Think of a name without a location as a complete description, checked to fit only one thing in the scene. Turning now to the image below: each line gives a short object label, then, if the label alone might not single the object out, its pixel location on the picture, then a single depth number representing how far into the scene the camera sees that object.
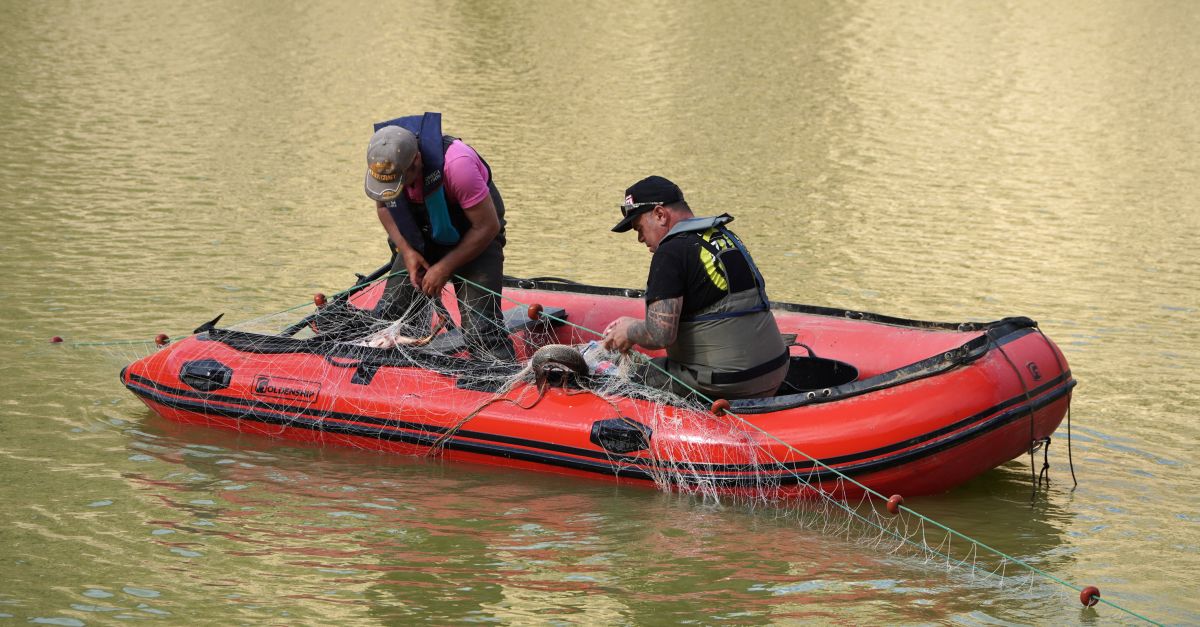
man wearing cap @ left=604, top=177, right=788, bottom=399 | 13.53
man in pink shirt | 14.66
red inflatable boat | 13.36
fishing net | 13.41
